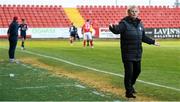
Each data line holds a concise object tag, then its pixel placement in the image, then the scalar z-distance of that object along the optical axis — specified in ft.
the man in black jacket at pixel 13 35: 77.77
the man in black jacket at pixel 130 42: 38.43
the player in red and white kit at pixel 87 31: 121.08
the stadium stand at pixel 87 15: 200.37
